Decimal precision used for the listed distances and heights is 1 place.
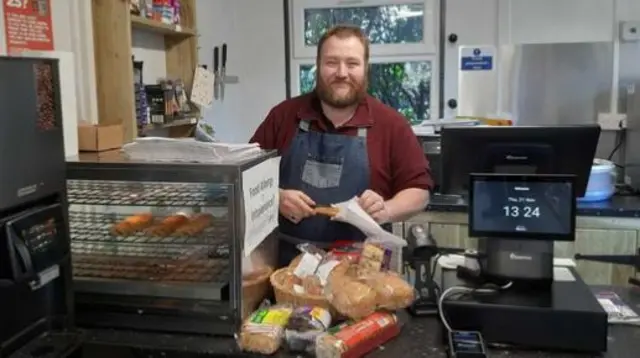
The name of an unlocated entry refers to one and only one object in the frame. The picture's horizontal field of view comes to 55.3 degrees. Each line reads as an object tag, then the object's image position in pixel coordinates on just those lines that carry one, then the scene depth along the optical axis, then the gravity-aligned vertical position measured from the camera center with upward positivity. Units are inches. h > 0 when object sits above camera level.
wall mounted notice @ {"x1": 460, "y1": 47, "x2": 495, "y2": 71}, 161.5 +12.2
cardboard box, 65.2 -2.7
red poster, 74.5 +11.2
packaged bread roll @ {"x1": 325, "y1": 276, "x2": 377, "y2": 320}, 52.2 -16.5
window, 170.7 +17.6
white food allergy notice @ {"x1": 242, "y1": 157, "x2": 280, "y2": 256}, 53.7 -8.6
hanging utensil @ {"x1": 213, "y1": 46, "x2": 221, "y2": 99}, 168.5 +11.5
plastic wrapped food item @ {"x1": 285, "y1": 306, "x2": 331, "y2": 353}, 51.1 -18.6
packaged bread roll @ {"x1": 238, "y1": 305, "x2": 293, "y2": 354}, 51.0 -18.7
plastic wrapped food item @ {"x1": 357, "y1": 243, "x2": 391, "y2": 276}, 57.4 -14.4
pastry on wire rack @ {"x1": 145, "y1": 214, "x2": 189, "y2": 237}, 59.1 -11.1
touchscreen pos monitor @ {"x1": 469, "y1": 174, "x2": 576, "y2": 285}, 55.4 -10.6
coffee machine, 39.8 -6.9
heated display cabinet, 53.3 -12.6
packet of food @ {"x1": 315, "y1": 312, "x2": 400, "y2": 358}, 48.4 -18.7
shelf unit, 101.8 +8.2
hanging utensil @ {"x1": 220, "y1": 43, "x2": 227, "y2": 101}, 170.3 +11.4
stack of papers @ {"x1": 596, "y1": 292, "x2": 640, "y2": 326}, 57.6 -20.5
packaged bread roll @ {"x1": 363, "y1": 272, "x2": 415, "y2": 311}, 53.8 -16.4
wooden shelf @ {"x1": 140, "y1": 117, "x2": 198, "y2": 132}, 116.8 -2.7
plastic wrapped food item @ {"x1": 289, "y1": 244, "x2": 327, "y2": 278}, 59.1 -15.1
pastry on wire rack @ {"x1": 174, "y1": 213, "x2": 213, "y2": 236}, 58.2 -11.0
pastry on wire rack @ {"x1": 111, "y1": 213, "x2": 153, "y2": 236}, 59.6 -11.0
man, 81.6 -5.5
